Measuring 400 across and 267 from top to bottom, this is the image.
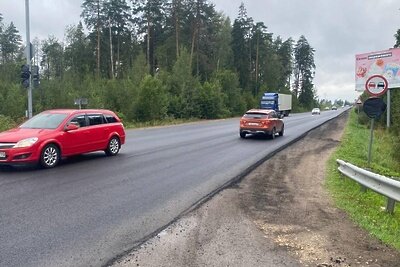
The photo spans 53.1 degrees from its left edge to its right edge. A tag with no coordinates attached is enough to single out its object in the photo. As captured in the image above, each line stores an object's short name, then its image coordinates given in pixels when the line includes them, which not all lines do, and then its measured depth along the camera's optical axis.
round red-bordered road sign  11.37
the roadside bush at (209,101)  47.91
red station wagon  10.02
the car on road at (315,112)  80.29
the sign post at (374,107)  10.74
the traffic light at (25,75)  20.97
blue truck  54.31
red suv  21.58
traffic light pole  21.16
